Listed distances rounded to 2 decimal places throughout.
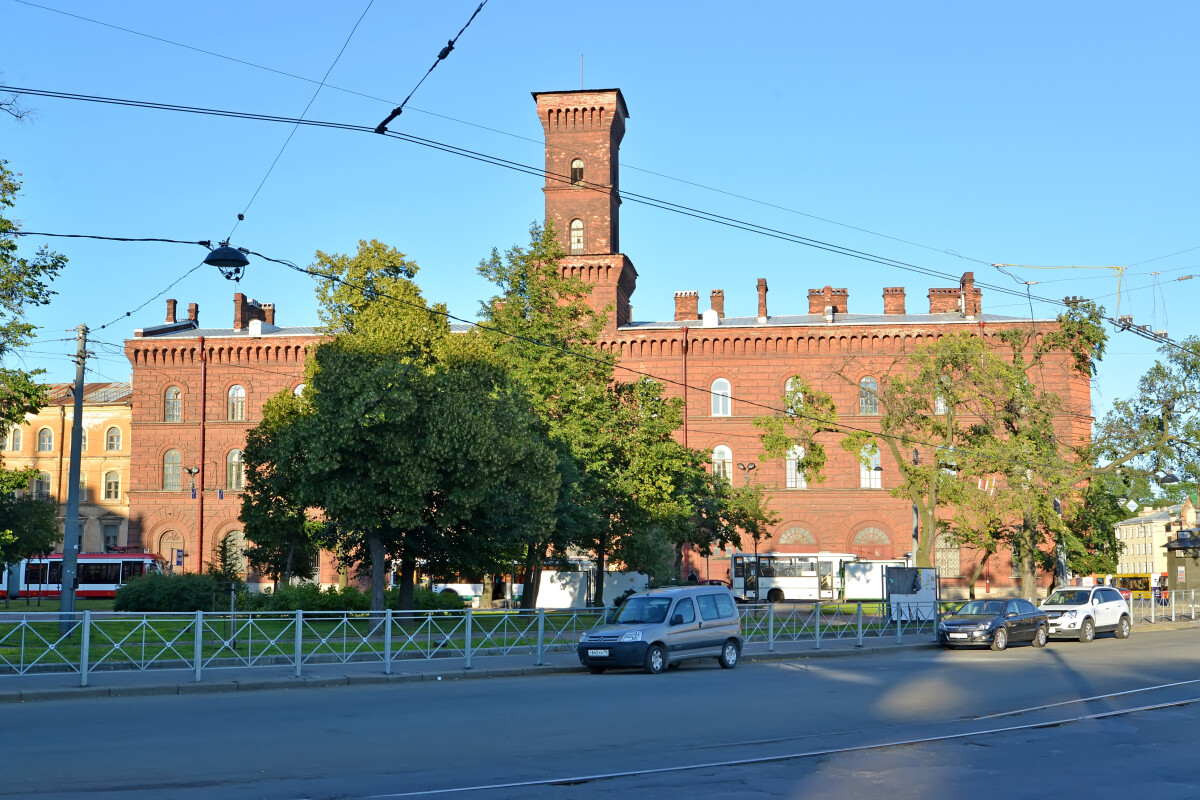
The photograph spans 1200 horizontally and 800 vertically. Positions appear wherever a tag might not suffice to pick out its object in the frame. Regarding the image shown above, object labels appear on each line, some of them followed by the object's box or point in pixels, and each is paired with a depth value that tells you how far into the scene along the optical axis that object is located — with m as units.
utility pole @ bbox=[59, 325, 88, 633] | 24.97
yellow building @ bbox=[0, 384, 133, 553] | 59.66
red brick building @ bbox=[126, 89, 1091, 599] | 53.25
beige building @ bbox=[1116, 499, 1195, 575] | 117.88
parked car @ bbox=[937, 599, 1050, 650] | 25.45
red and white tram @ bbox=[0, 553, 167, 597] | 51.91
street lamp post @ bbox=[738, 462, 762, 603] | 50.53
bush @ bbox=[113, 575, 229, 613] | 30.59
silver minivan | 19.30
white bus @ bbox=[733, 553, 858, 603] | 49.56
